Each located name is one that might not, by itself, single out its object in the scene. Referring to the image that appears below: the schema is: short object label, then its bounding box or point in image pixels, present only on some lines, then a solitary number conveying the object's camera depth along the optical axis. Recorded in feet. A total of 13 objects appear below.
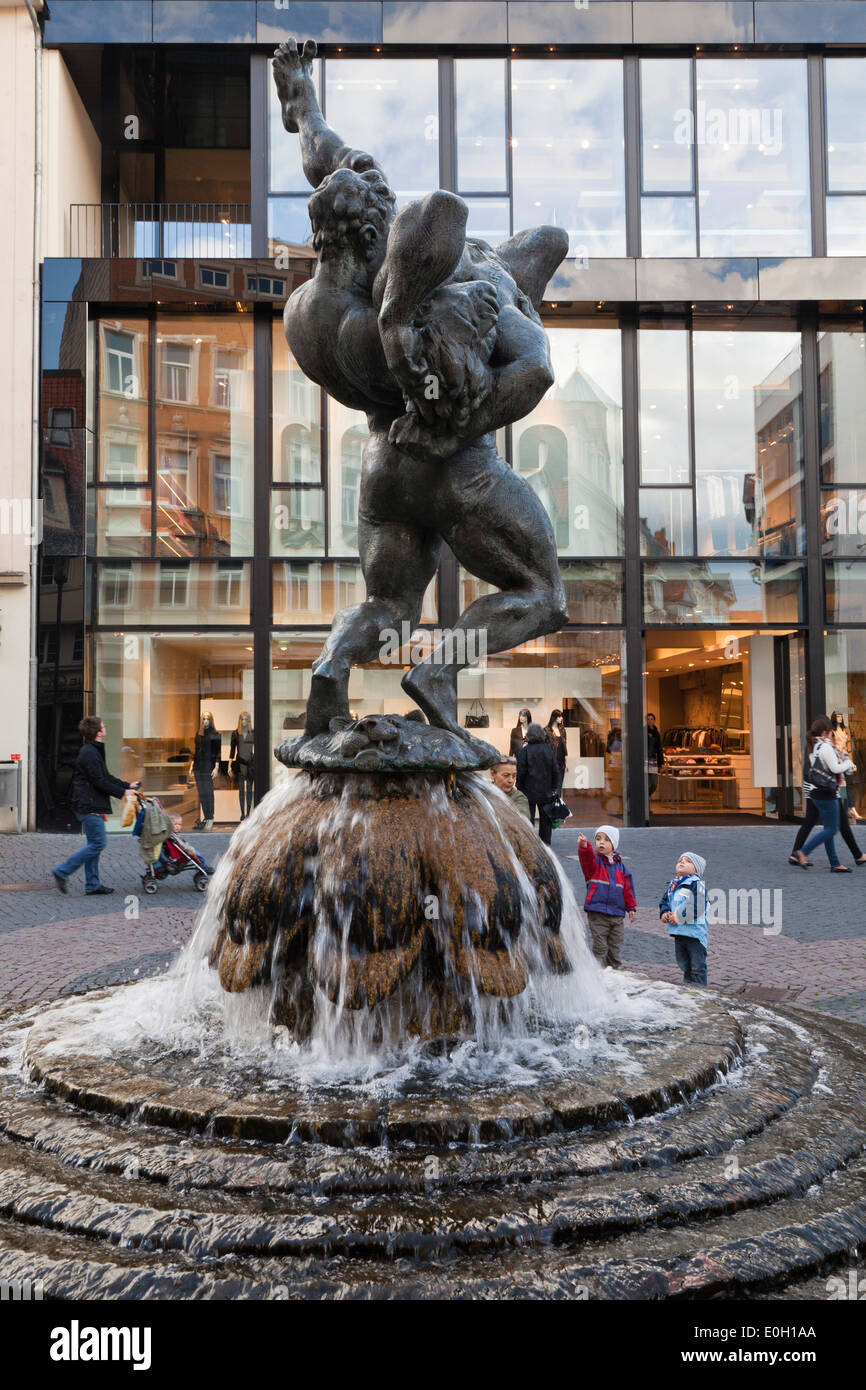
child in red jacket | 17.53
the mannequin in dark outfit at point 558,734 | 49.34
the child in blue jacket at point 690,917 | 16.87
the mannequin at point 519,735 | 48.73
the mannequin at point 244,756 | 50.16
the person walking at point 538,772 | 33.63
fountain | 6.75
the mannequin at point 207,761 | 50.37
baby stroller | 30.68
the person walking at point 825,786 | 35.50
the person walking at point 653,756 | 51.78
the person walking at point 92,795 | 31.27
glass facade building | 49.67
